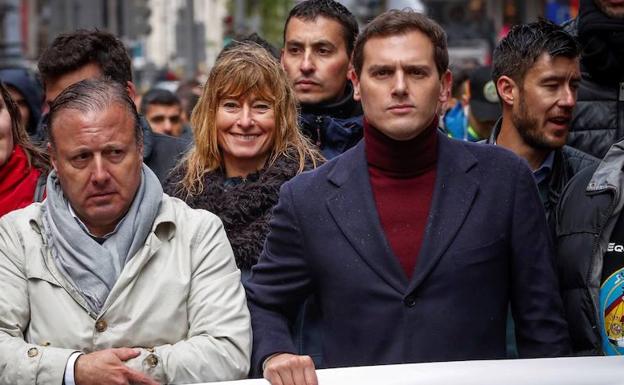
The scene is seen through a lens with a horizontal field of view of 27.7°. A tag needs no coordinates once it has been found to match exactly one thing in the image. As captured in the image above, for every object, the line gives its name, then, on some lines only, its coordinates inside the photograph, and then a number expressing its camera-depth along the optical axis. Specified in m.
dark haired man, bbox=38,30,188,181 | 6.10
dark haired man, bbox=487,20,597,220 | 5.64
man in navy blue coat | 4.38
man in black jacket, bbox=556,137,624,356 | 4.64
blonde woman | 5.27
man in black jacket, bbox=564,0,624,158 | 6.24
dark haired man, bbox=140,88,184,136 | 11.36
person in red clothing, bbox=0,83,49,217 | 5.39
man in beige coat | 4.20
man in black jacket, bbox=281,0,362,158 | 5.93
